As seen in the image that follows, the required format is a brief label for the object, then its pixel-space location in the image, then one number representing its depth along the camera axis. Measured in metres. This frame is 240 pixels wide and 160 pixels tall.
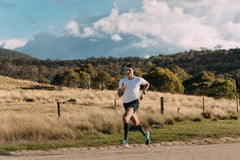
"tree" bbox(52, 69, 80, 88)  58.09
